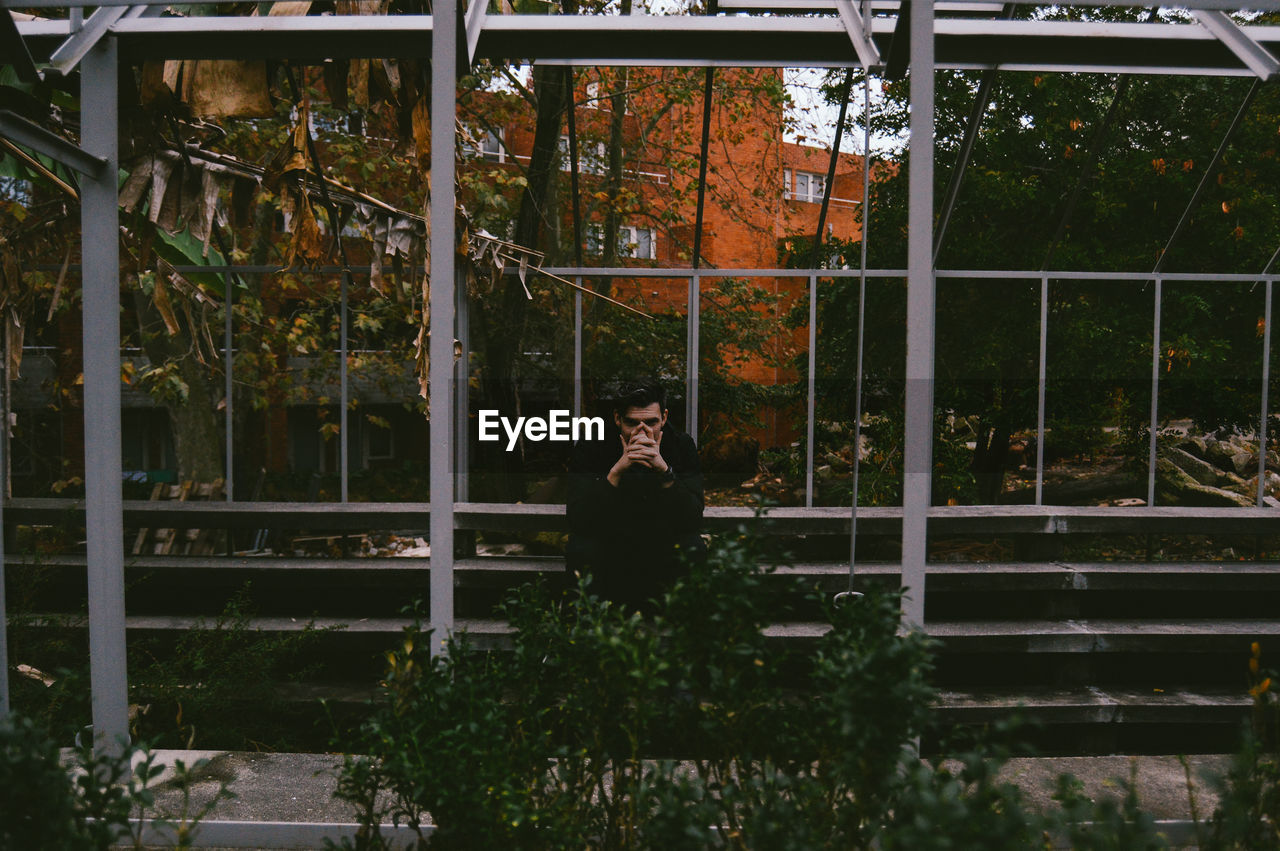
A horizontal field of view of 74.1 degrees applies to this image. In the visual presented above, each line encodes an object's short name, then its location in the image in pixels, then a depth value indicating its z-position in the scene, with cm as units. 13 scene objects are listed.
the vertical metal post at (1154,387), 559
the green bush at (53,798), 185
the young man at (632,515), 385
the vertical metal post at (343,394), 530
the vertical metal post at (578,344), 557
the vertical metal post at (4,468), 294
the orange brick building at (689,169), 948
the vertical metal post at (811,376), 568
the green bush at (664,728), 190
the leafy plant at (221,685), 401
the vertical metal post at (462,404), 537
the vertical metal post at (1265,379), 569
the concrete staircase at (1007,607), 457
